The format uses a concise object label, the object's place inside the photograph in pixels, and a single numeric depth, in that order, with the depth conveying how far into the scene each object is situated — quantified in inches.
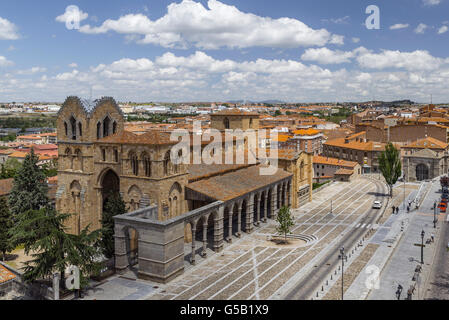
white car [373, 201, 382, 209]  2709.2
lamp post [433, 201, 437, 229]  2256.4
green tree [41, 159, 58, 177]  3927.7
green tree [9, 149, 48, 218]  2134.6
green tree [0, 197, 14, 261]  1800.0
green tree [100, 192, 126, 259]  1656.0
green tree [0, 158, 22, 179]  3449.8
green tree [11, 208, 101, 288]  1331.2
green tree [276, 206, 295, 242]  1925.4
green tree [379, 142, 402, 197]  2958.9
